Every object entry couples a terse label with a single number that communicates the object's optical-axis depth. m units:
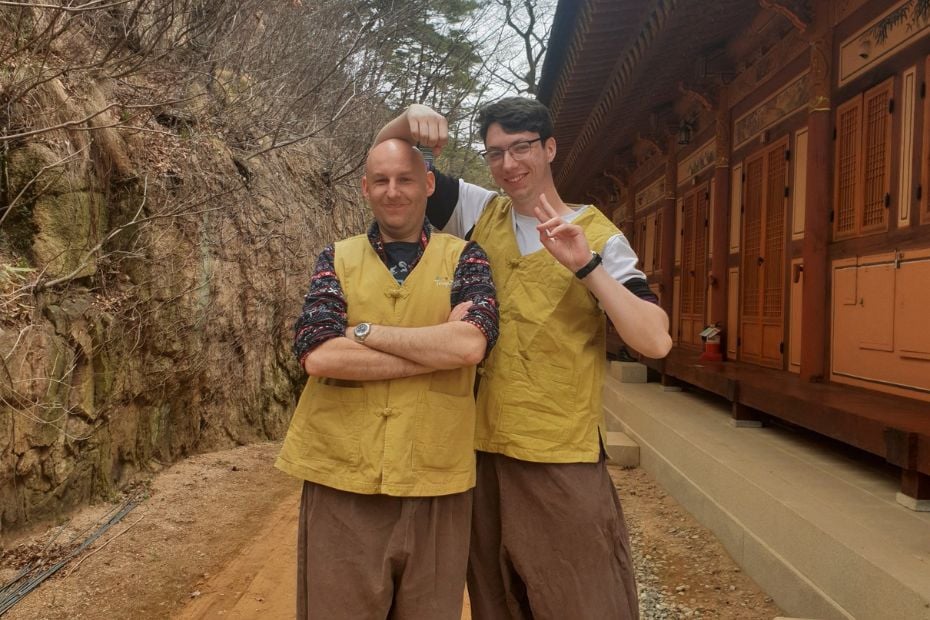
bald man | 1.75
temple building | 4.39
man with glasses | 1.96
